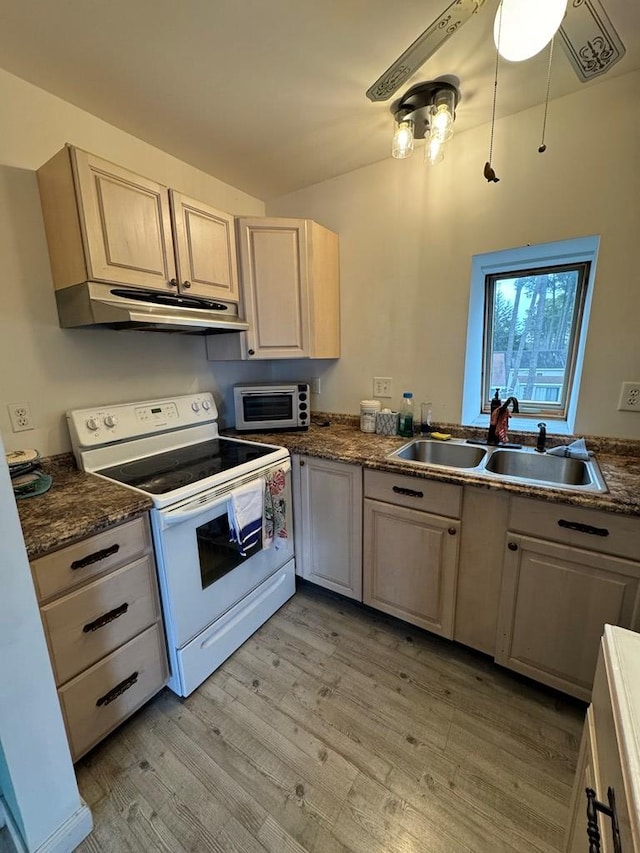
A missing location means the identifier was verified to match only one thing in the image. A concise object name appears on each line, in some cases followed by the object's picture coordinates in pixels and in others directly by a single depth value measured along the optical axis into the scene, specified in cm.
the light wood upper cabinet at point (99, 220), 133
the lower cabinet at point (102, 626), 108
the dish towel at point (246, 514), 153
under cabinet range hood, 138
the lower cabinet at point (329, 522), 179
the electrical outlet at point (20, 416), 144
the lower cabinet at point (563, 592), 120
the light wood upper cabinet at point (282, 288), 198
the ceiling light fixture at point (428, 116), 141
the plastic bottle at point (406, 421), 206
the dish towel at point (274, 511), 171
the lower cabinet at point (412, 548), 154
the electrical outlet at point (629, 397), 156
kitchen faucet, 180
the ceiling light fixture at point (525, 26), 85
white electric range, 136
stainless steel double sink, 143
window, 179
